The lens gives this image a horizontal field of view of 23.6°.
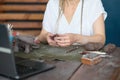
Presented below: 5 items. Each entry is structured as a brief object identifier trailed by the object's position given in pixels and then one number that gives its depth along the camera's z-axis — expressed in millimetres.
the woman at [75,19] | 2341
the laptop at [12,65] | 1171
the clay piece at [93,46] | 1810
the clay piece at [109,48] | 1822
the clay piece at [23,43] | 1790
